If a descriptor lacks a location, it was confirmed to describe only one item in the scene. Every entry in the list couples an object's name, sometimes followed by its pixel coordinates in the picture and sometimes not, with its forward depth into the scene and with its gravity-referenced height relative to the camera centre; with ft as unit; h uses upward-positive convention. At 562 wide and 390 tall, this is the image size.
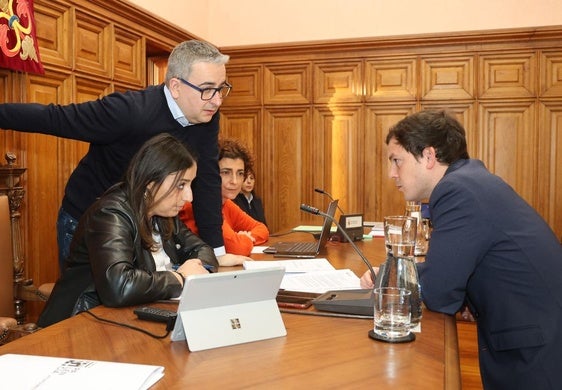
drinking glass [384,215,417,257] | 6.89 -0.69
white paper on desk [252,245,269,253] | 8.50 -1.03
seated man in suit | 4.91 -0.84
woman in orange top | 9.68 -0.10
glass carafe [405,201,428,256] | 7.97 -0.83
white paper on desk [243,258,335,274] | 6.61 -1.00
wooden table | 3.16 -1.07
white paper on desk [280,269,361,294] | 5.58 -1.02
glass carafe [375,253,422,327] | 4.15 -0.70
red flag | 10.07 +2.48
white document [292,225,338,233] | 11.22 -0.98
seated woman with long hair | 4.96 -0.61
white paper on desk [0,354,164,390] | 2.97 -1.02
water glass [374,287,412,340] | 3.93 -0.90
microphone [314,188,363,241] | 9.43 -0.77
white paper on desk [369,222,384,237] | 10.48 -0.98
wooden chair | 7.32 -1.09
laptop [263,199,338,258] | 7.79 -0.96
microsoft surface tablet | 3.70 -0.87
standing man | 6.51 +0.62
